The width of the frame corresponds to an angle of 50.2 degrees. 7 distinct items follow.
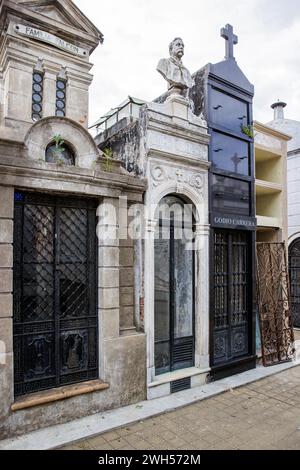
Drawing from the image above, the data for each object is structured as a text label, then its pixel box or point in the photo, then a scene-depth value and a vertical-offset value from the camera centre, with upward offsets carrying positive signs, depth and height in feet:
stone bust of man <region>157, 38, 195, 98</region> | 21.61 +12.87
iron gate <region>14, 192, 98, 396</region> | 16.30 -1.77
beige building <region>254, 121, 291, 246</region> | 29.81 +7.01
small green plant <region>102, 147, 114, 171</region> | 18.52 +5.59
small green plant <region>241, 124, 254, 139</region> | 25.80 +10.33
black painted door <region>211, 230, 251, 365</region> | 23.58 -2.80
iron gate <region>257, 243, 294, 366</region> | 26.48 -3.85
